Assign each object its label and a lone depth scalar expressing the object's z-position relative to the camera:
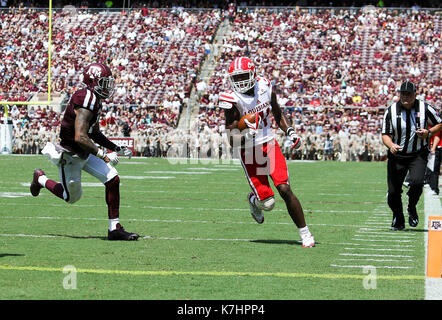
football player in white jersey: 15.94
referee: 18.77
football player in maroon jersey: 16.47
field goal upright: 64.75
